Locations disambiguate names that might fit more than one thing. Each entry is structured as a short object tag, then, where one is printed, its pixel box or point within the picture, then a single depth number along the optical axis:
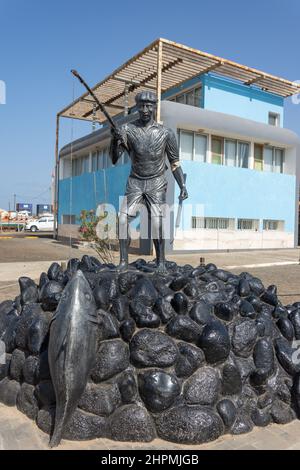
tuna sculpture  3.05
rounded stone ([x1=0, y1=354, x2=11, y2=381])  3.91
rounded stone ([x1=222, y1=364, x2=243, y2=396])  3.46
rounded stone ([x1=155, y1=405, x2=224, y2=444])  3.12
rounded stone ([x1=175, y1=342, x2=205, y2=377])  3.41
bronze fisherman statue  4.63
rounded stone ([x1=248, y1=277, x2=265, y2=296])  4.50
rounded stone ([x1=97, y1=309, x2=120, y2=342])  3.54
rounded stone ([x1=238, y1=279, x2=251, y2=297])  4.31
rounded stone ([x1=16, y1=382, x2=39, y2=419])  3.46
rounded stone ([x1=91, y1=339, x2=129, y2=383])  3.36
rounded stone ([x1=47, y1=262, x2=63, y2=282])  4.66
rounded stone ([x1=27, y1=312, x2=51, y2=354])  3.63
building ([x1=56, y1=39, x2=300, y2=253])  16.36
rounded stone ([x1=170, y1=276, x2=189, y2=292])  4.03
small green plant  10.18
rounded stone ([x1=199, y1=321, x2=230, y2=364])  3.46
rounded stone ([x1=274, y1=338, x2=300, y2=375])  3.79
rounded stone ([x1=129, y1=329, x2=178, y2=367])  3.41
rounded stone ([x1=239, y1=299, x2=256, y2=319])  3.95
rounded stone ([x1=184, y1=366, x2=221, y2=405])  3.32
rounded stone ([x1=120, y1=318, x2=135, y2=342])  3.54
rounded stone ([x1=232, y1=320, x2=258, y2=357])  3.67
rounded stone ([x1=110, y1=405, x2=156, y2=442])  3.15
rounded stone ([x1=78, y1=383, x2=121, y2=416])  3.26
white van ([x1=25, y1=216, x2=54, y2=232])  38.62
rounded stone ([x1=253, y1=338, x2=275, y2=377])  3.67
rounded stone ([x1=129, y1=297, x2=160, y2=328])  3.59
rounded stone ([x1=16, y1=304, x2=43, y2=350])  3.82
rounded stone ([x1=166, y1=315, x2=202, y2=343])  3.56
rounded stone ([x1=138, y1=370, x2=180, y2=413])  3.25
